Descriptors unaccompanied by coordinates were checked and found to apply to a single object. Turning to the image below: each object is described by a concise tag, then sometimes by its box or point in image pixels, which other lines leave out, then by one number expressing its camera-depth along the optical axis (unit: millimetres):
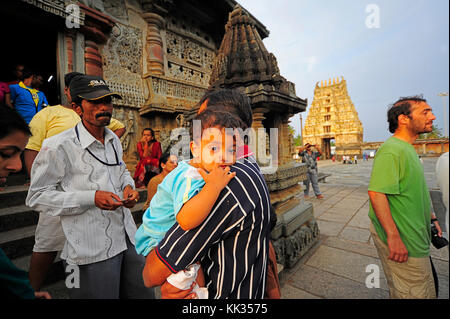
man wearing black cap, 1216
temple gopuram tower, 28469
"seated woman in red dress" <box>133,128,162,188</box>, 4102
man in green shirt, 1432
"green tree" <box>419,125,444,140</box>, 38375
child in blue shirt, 703
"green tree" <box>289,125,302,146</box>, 49878
